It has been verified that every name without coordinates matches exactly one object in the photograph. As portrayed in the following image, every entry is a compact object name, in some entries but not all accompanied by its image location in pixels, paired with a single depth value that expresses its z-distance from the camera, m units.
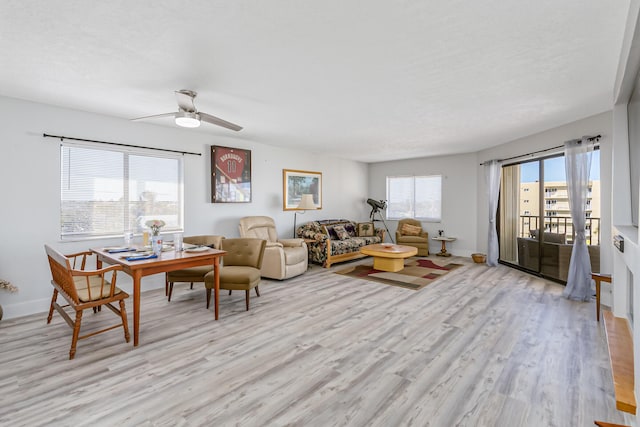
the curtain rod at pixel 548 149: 3.95
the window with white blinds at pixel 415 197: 7.65
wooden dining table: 2.71
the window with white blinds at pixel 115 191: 3.81
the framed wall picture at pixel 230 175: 5.12
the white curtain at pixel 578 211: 3.95
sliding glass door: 4.29
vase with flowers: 3.22
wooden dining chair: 2.48
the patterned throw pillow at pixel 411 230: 7.43
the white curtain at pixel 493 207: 6.02
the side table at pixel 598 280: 3.15
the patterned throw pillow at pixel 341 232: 6.74
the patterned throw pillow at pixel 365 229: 7.34
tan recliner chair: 4.89
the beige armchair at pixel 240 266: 3.50
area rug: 4.80
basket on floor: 6.32
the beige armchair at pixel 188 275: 3.75
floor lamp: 6.07
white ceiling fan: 3.01
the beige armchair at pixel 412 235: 7.19
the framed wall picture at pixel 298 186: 6.37
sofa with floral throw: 6.00
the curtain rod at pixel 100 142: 3.59
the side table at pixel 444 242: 7.06
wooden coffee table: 5.38
